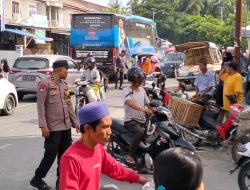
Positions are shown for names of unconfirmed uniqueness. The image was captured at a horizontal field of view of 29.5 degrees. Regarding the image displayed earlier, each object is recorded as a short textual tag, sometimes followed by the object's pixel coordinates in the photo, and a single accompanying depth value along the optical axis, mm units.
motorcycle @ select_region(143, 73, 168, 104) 10180
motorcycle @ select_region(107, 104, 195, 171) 6438
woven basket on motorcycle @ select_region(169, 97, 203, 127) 8492
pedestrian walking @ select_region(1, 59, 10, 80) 19456
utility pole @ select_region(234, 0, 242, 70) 11844
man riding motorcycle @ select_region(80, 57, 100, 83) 11297
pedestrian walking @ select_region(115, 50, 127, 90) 21203
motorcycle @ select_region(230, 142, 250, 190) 5648
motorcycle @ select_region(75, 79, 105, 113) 10859
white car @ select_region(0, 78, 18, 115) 12573
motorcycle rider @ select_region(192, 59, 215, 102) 9367
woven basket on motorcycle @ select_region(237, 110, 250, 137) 7254
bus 24047
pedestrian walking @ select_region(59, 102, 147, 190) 2750
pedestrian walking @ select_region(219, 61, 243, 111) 8297
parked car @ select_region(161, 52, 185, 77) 29672
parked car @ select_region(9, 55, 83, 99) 15695
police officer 5840
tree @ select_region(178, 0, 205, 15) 76412
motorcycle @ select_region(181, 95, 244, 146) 7671
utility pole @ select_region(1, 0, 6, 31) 25725
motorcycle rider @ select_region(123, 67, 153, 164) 6500
